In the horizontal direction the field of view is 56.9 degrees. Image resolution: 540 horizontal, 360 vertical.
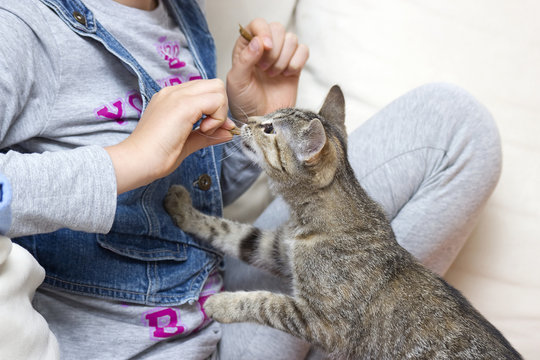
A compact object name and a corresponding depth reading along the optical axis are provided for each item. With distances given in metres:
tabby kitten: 0.91
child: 0.81
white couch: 1.45
